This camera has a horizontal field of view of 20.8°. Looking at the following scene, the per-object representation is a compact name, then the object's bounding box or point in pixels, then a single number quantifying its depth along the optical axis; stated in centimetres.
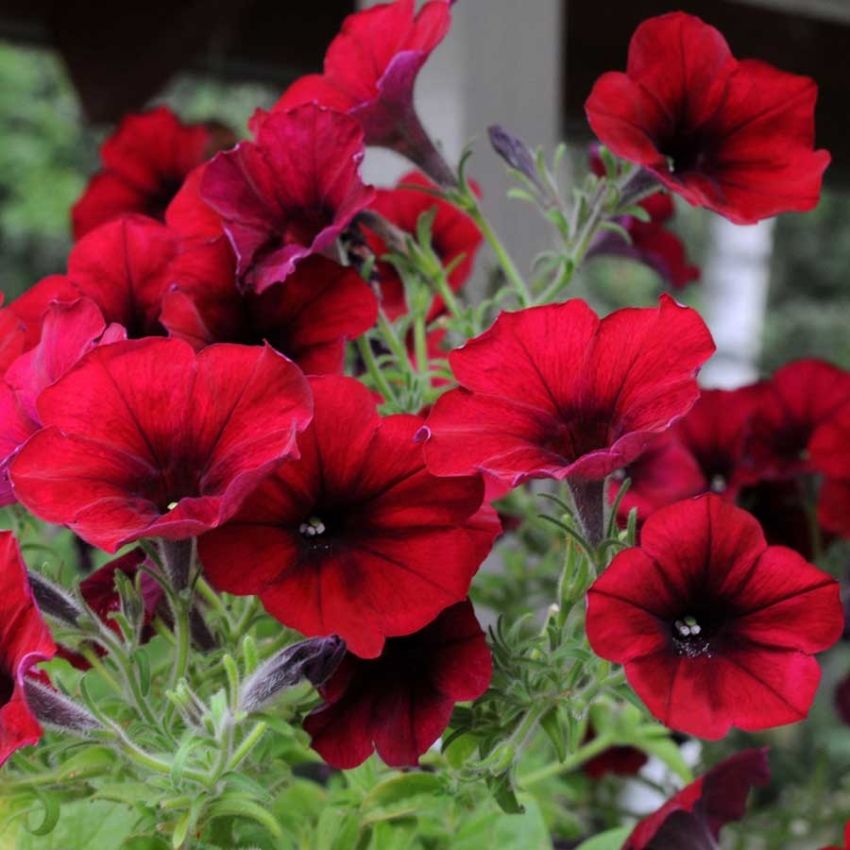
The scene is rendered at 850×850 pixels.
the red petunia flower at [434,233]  76
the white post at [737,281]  446
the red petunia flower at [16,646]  53
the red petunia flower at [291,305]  63
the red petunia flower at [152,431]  55
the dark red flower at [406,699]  58
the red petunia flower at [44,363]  57
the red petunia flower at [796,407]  78
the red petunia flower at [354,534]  57
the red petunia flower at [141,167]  81
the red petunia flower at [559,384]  56
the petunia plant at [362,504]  56
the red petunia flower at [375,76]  67
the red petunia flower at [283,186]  62
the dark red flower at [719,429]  76
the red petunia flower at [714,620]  55
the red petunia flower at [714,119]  64
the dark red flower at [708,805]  66
